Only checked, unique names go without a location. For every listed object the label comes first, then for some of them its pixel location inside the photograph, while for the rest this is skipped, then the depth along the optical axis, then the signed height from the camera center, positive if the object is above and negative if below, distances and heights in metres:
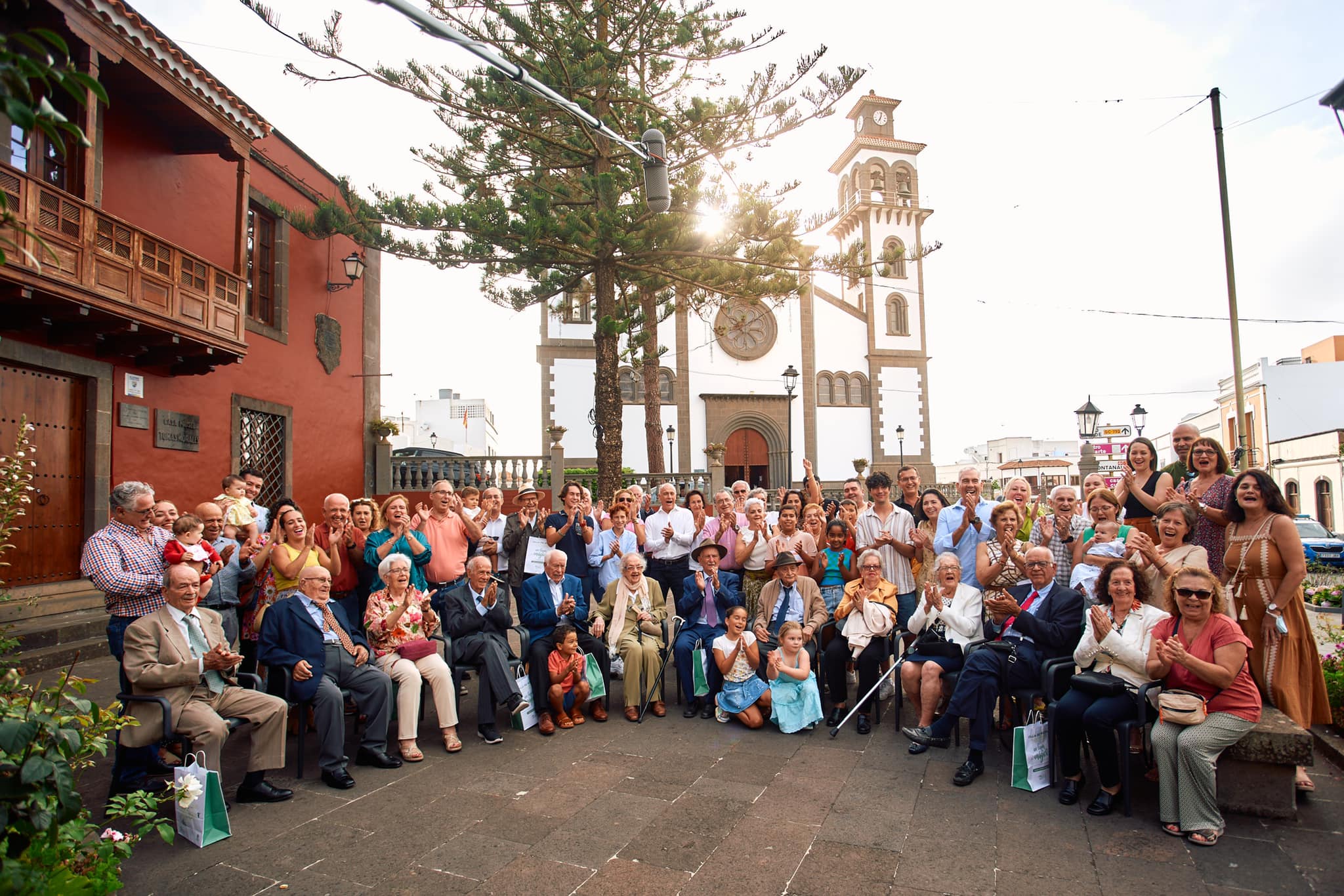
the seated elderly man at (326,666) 4.37 -1.08
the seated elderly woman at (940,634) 4.91 -1.10
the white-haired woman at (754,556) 6.38 -0.66
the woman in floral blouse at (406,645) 4.87 -1.05
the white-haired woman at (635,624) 5.68 -1.14
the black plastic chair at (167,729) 3.71 -1.23
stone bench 3.56 -1.47
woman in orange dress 4.05 -0.75
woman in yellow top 4.92 -0.41
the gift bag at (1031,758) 4.08 -1.56
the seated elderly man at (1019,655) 4.43 -1.11
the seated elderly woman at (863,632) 5.41 -1.14
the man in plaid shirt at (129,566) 3.96 -0.41
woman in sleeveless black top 5.26 -0.12
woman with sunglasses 3.53 -1.12
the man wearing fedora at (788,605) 5.62 -0.99
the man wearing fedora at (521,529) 6.68 -0.40
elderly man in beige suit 3.79 -1.01
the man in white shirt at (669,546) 6.92 -0.61
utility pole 10.28 +2.60
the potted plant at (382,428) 13.95 +1.10
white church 25.34 +3.93
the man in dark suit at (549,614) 5.54 -1.01
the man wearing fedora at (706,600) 5.96 -0.97
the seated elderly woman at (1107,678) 3.88 -1.12
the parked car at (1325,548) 14.16 -1.60
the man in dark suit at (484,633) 5.20 -1.08
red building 6.84 +2.00
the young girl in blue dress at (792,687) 5.22 -1.48
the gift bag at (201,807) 3.43 -1.47
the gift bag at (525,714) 5.34 -1.65
